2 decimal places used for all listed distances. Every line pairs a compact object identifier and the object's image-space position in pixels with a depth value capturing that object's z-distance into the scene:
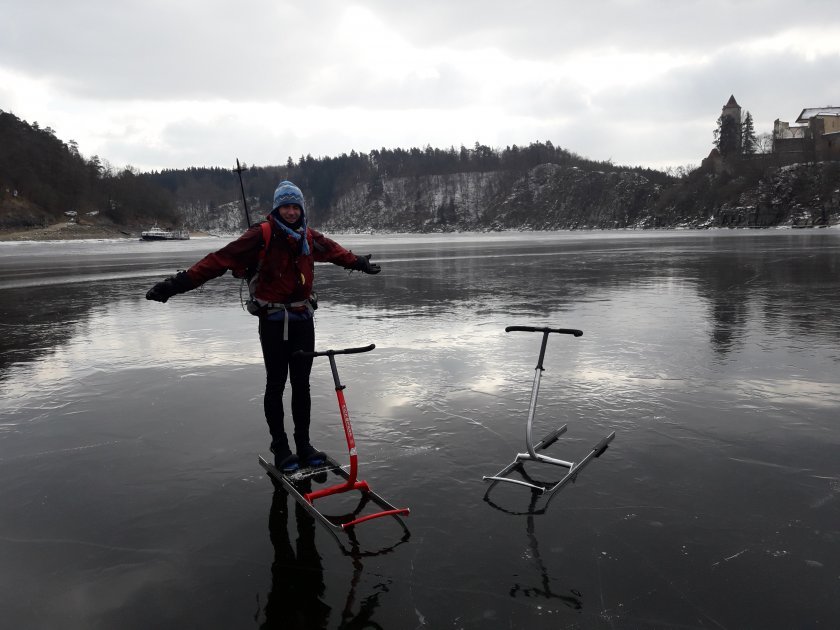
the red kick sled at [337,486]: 3.45
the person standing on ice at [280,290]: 4.03
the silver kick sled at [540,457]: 3.89
